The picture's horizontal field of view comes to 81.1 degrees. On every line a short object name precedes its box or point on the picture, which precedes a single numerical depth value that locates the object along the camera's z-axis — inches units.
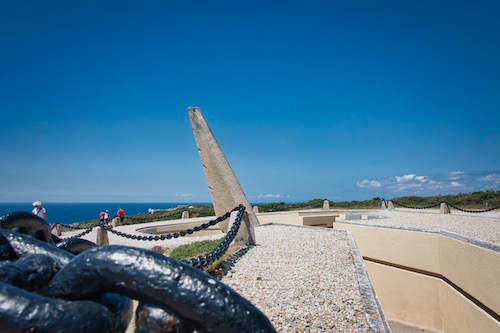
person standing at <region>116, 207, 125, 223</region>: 697.5
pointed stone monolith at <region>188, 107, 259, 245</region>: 320.5
